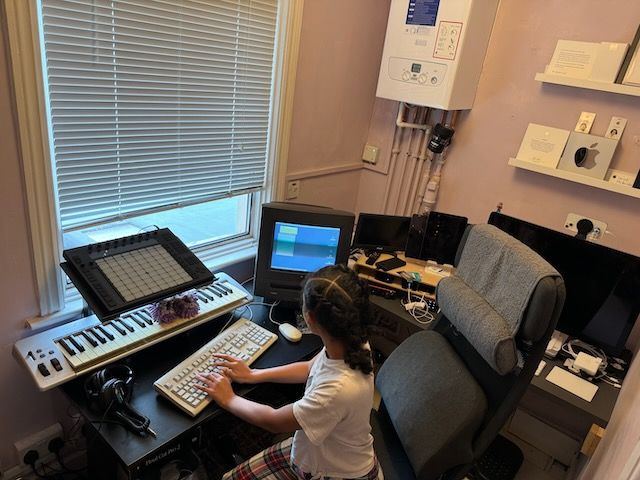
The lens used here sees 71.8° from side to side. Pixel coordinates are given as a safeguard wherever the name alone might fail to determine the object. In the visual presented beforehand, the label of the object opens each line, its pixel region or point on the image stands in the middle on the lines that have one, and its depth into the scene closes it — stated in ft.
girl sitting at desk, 3.59
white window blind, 4.37
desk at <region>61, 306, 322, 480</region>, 3.68
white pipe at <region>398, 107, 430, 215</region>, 7.59
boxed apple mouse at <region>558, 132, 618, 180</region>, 5.91
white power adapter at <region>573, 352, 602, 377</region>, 5.57
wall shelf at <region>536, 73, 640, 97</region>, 5.48
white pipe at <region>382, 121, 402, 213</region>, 7.96
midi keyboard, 4.01
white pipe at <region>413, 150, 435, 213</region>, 7.73
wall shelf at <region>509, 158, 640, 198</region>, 5.70
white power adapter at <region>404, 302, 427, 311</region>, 6.49
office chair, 3.46
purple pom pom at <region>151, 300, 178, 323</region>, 4.68
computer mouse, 5.26
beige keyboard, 4.10
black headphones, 3.82
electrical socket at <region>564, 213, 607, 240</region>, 6.25
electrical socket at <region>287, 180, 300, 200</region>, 7.19
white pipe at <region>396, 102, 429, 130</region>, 7.51
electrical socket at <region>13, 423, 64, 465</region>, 5.07
